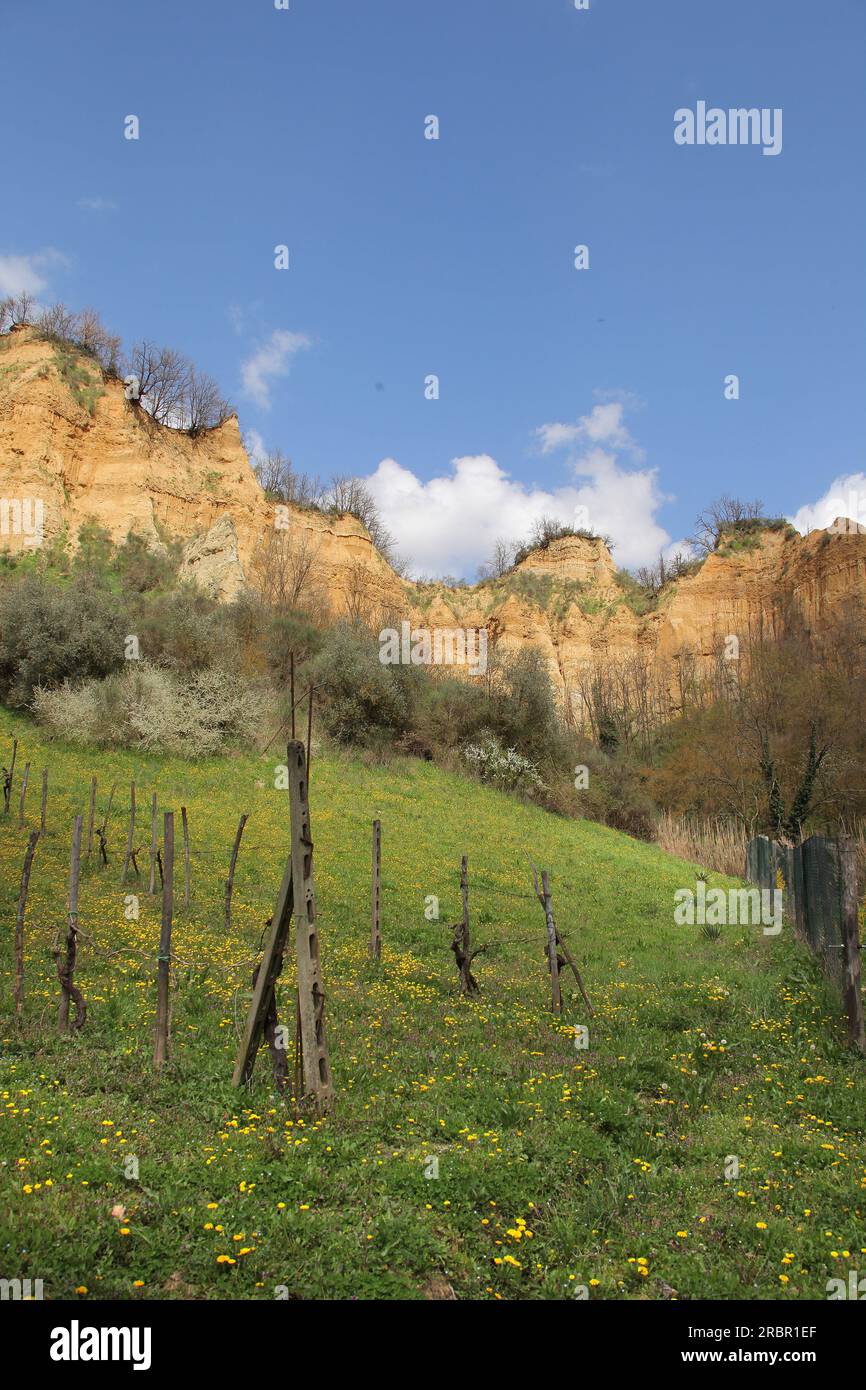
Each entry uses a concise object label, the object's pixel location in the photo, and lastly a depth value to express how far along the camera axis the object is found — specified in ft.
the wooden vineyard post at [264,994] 18.25
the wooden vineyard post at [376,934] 34.99
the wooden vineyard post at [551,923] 27.91
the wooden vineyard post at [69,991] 20.99
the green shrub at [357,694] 104.94
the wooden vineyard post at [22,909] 23.12
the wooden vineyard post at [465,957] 29.86
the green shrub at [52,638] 87.40
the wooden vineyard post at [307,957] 17.67
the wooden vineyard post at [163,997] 19.48
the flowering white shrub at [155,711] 81.41
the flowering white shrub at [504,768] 108.58
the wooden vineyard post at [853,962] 22.61
